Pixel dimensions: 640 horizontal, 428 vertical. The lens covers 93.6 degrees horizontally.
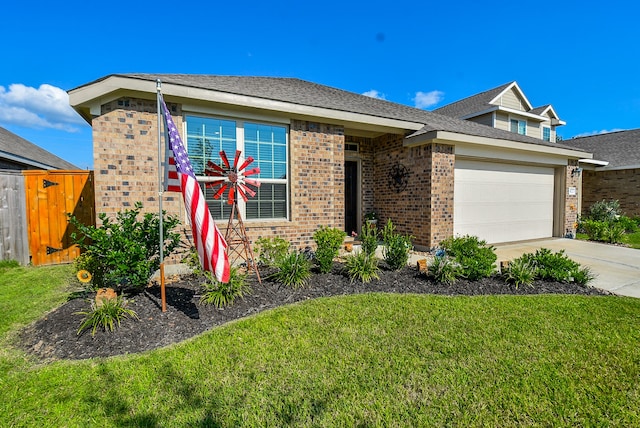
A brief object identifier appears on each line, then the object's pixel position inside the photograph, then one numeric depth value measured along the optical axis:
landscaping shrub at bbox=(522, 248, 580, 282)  5.04
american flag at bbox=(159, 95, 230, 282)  3.24
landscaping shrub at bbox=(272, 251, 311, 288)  4.67
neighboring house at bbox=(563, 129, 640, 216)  13.33
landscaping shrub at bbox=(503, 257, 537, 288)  4.83
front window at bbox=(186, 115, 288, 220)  5.74
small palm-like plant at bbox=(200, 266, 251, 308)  3.88
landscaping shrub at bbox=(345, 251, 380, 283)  4.99
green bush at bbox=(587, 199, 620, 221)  11.70
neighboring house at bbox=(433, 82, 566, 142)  17.56
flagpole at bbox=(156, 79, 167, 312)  3.51
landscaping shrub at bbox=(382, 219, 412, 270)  5.46
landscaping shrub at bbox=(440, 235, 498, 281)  5.00
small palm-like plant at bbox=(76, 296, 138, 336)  3.16
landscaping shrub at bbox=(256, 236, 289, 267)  5.15
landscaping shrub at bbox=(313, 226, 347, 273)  5.23
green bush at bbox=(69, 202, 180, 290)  3.74
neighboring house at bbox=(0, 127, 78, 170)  9.31
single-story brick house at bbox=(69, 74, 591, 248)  5.16
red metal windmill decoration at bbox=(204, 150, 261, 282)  5.03
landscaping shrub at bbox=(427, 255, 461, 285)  4.87
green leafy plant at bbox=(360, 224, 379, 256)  5.47
